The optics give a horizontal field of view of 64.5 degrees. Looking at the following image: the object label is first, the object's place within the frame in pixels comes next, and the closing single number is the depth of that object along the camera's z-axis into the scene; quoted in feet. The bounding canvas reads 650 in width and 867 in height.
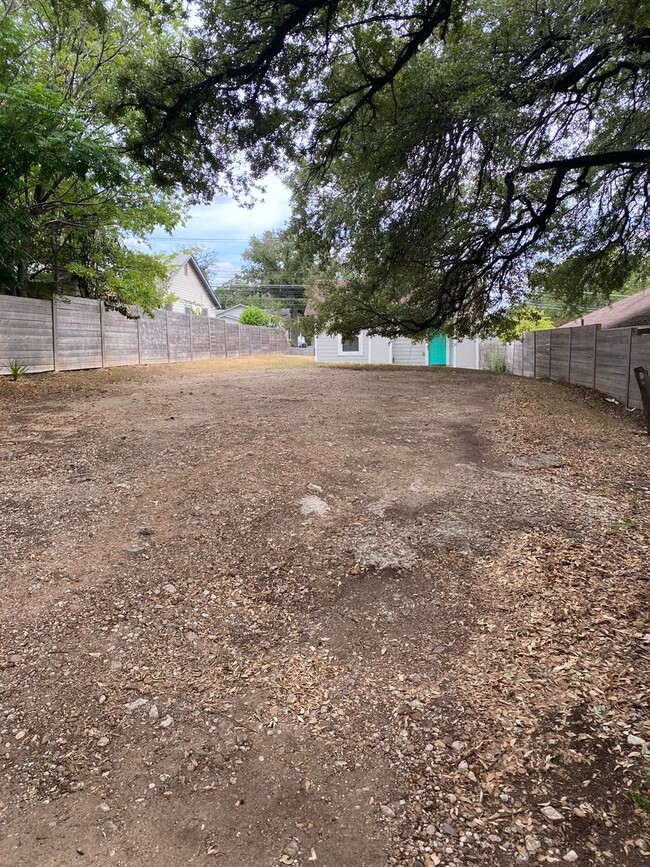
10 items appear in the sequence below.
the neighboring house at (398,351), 70.03
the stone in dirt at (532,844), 4.93
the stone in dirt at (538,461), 15.93
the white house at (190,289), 88.79
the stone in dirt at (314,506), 12.10
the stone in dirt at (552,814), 5.23
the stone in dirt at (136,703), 6.80
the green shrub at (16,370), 31.32
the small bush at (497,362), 68.26
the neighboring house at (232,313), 142.10
